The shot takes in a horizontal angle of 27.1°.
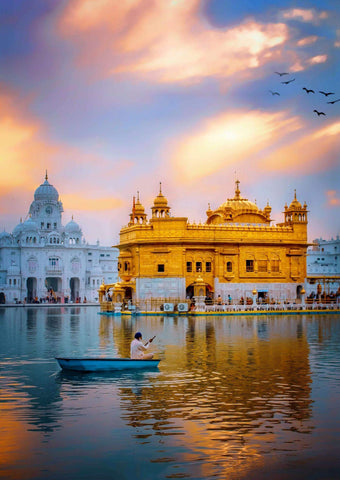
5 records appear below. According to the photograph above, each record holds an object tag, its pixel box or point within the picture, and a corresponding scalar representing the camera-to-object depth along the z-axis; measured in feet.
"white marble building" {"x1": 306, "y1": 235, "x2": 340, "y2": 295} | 375.25
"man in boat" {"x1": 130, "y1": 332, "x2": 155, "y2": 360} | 61.11
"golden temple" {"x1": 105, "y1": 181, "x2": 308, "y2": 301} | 179.63
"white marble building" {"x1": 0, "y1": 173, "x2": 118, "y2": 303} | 318.65
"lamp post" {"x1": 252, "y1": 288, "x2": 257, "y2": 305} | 171.42
